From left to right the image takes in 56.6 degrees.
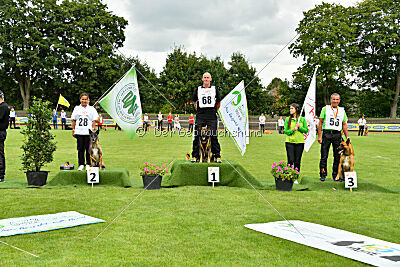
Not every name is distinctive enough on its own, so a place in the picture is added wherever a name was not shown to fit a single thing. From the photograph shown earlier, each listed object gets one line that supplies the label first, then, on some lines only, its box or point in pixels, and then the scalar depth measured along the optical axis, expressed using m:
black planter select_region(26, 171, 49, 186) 8.09
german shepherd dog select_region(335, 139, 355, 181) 8.16
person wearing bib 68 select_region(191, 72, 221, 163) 8.62
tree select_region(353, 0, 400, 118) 50.34
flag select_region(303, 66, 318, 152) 11.55
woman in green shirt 8.58
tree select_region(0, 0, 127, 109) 47.75
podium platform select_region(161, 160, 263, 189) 8.39
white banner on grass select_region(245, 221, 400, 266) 4.02
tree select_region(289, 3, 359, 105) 47.78
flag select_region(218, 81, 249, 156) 9.29
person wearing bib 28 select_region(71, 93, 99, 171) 8.74
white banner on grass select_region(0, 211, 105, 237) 4.87
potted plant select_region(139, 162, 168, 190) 8.04
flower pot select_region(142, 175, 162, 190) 8.02
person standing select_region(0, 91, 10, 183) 8.43
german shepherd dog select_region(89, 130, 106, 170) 8.52
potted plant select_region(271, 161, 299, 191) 7.92
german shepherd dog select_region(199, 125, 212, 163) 8.54
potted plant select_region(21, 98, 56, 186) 8.15
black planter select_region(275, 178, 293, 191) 7.99
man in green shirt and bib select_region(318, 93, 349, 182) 8.44
